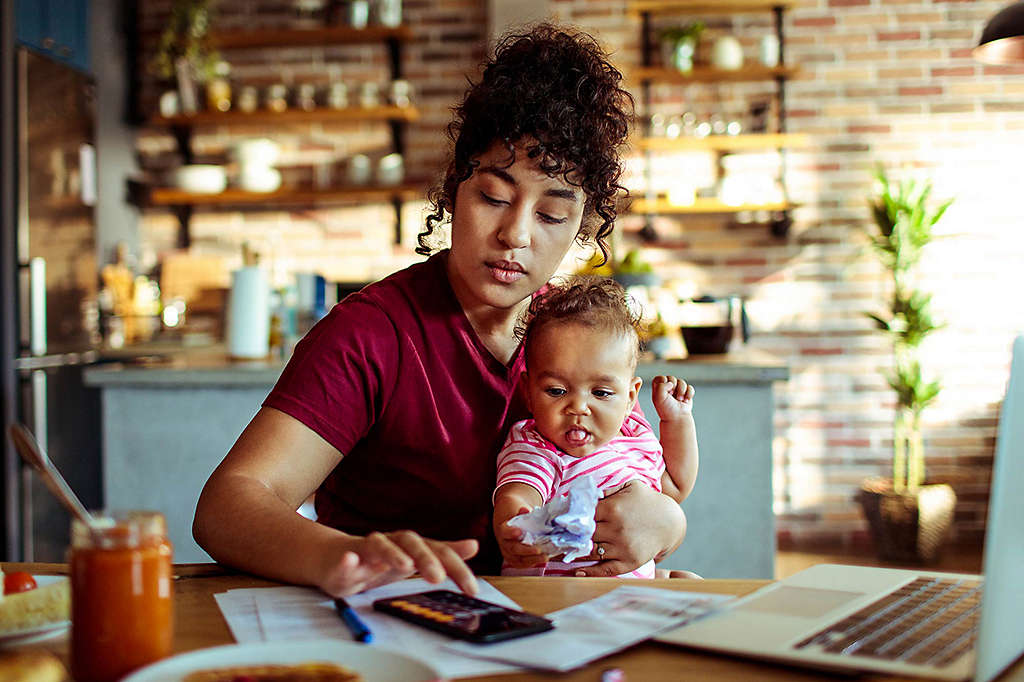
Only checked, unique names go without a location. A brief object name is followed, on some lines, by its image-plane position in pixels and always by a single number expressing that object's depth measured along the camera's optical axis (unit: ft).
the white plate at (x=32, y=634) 2.89
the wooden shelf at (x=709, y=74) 14.94
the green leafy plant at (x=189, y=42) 15.87
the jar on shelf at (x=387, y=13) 15.90
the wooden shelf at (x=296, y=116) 15.75
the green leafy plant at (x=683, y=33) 15.05
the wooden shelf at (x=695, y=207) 14.90
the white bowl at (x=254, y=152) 16.05
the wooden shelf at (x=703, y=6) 15.06
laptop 2.38
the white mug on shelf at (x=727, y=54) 15.05
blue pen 2.85
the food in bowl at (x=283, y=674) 2.39
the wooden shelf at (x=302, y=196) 15.72
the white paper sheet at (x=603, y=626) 2.74
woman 4.36
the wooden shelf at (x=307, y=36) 15.79
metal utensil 2.87
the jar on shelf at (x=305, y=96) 16.06
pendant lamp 7.59
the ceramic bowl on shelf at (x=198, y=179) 16.01
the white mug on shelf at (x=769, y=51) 15.03
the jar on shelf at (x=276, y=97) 16.03
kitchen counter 9.32
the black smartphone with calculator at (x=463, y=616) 2.88
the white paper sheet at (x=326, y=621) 2.72
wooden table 2.67
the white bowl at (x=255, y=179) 16.05
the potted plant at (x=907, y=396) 13.53
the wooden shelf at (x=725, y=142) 14.99
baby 4.86
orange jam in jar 2.53
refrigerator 11.84
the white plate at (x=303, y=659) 2.40
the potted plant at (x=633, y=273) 11.10
